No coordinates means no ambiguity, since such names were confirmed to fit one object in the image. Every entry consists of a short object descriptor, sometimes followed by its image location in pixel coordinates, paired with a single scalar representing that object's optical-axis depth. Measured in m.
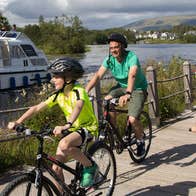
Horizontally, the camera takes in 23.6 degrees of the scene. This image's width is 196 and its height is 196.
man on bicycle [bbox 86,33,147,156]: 6.05
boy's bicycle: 3.91
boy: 4.26
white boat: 27.12
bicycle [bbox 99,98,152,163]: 5.98
